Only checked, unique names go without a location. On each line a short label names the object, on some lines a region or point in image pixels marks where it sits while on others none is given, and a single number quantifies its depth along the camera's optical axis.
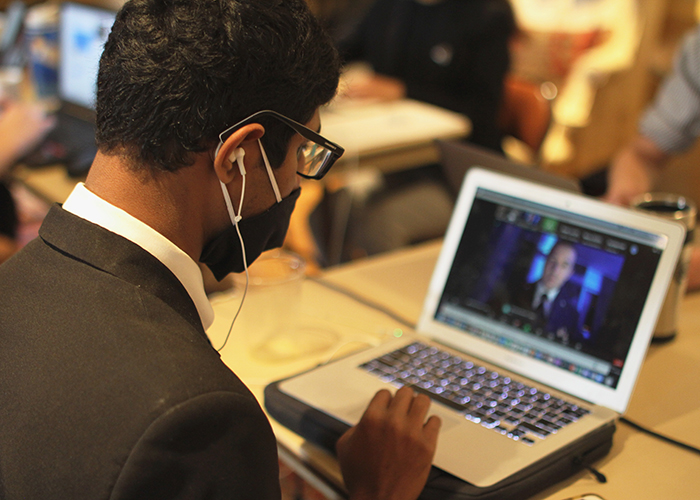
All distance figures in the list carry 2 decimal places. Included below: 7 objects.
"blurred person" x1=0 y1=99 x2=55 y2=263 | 1.82
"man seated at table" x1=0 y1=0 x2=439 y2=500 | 0.55
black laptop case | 0.74
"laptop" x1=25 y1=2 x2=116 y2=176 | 2.00
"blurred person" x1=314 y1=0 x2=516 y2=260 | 2.19
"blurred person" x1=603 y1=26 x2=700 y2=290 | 1.68
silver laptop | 0.84
